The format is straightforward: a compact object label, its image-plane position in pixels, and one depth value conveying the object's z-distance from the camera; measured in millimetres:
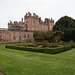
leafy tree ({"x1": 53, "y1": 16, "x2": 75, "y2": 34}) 36491
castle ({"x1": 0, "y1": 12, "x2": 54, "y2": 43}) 33844
